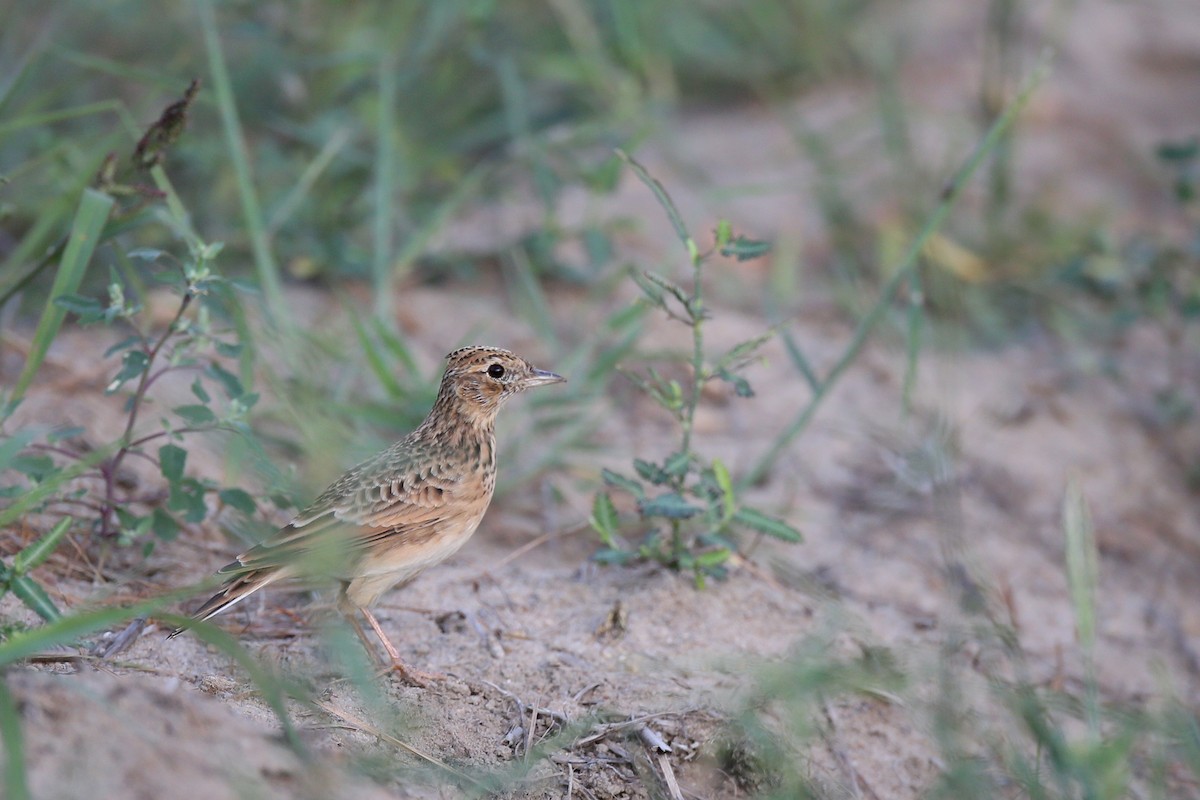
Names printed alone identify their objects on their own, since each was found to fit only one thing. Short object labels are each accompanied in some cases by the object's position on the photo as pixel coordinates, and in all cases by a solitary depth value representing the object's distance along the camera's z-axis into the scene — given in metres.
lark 5.94
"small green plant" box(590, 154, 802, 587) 6.45
